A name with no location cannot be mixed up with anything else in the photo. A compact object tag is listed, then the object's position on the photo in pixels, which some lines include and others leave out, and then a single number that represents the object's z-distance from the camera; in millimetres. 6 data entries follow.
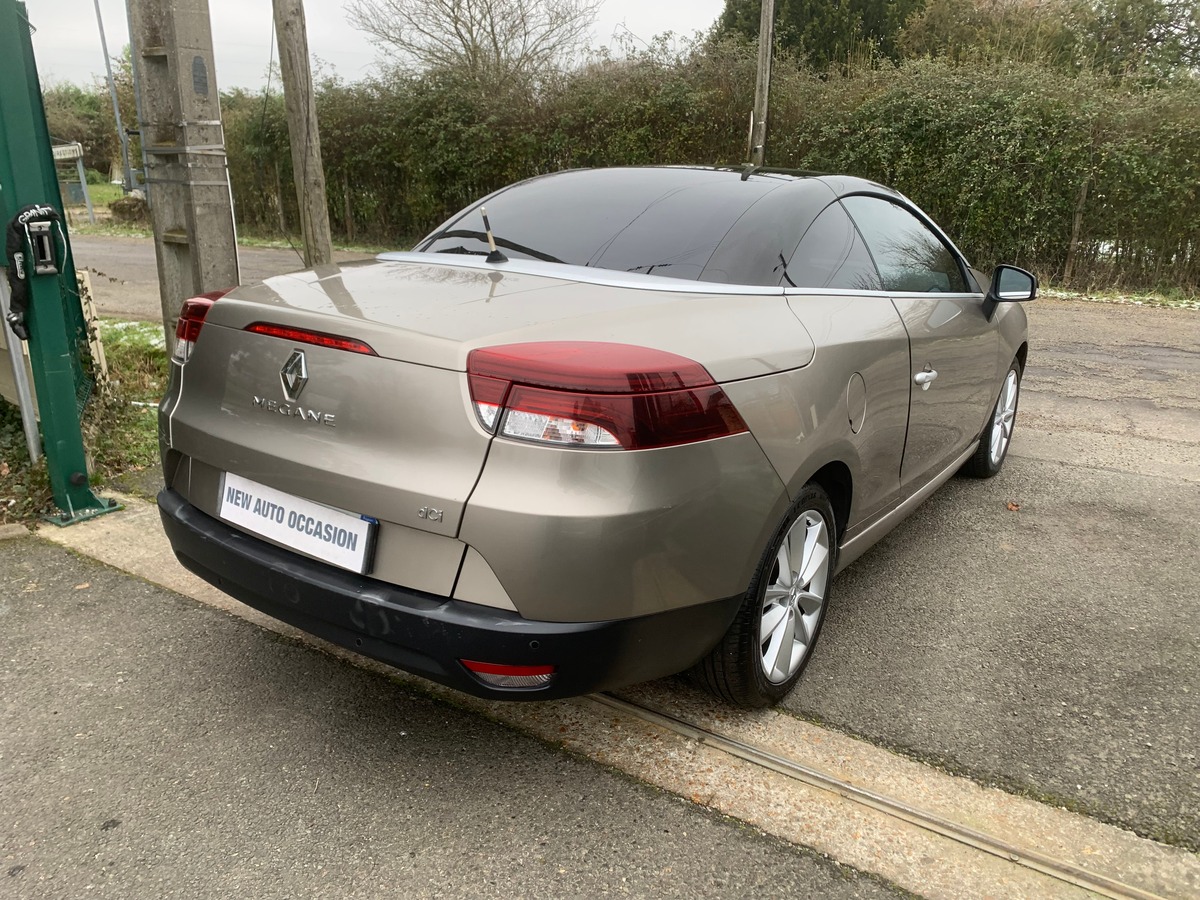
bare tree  20641
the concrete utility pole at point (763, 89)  13289
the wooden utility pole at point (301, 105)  5988
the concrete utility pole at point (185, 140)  4508
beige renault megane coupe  1961
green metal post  3434
